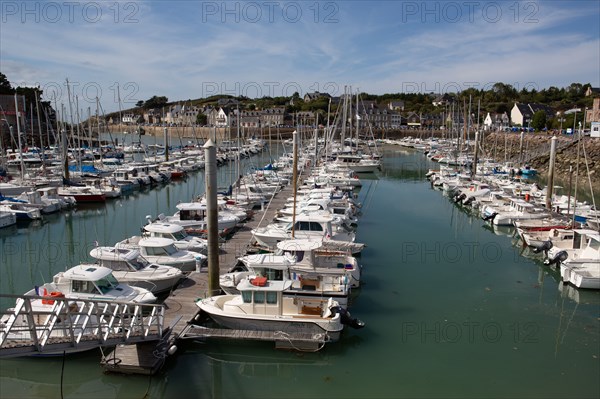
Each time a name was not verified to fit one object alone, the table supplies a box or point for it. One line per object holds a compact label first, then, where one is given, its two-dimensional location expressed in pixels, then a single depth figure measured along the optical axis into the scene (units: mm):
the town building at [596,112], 87688
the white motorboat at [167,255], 20750
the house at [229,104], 188688
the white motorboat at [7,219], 31562
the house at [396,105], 174850
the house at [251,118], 147000
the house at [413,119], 155875
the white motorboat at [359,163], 66312
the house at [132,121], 189238
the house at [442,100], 176875
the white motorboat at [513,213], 32469
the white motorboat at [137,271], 18391
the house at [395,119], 156125
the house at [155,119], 192200
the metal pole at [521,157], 68788
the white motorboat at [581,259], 21375
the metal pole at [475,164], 51944
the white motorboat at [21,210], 33281
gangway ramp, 9805
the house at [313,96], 188925
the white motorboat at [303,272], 17297
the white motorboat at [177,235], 23188
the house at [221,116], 146975
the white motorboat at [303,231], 23828
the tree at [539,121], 103250
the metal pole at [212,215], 16344
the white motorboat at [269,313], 15242
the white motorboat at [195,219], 27922
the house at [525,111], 123881
